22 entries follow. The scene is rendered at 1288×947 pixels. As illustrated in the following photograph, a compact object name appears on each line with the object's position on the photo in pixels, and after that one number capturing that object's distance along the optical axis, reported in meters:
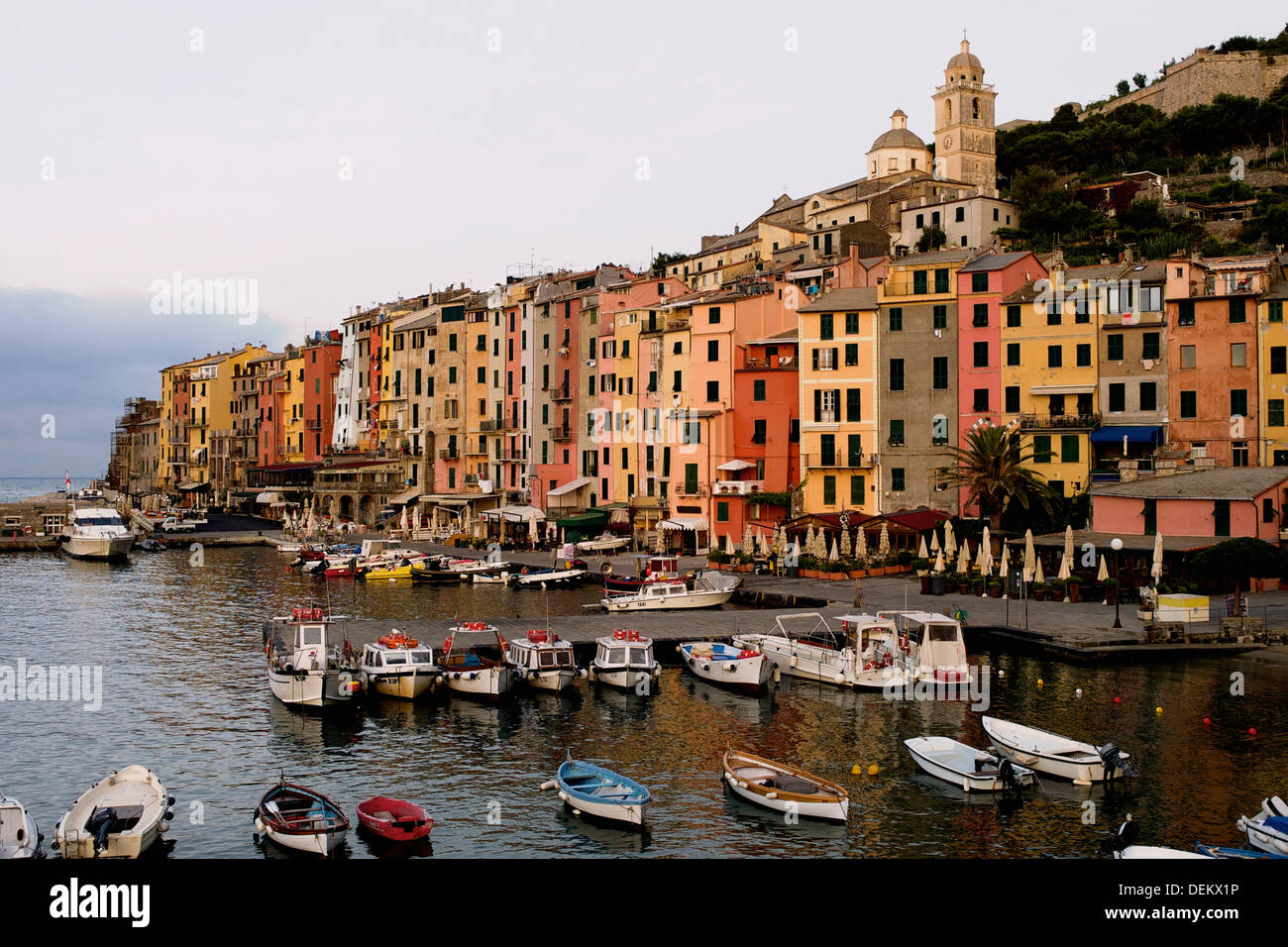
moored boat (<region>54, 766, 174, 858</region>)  20.78
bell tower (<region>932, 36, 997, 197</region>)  129.25
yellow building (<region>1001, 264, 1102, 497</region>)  59.47
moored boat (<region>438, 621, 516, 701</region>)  34.41
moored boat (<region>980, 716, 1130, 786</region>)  25.48
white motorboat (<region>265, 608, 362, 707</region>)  33.12
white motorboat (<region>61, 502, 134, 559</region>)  87.56
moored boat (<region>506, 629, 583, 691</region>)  35.69
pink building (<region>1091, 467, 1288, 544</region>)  47.31
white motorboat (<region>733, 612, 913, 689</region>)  36.25
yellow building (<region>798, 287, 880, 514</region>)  65.25
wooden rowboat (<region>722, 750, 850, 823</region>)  23.30
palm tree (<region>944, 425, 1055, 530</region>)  55.03
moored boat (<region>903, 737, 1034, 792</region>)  25.38
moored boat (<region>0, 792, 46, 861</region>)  19.25
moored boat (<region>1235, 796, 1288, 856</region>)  19.34
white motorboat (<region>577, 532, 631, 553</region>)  74.38
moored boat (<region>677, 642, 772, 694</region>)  36.16
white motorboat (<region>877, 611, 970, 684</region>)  35.56
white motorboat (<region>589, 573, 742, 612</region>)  49.66
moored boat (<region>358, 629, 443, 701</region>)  34.41
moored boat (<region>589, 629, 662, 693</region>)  36.12
